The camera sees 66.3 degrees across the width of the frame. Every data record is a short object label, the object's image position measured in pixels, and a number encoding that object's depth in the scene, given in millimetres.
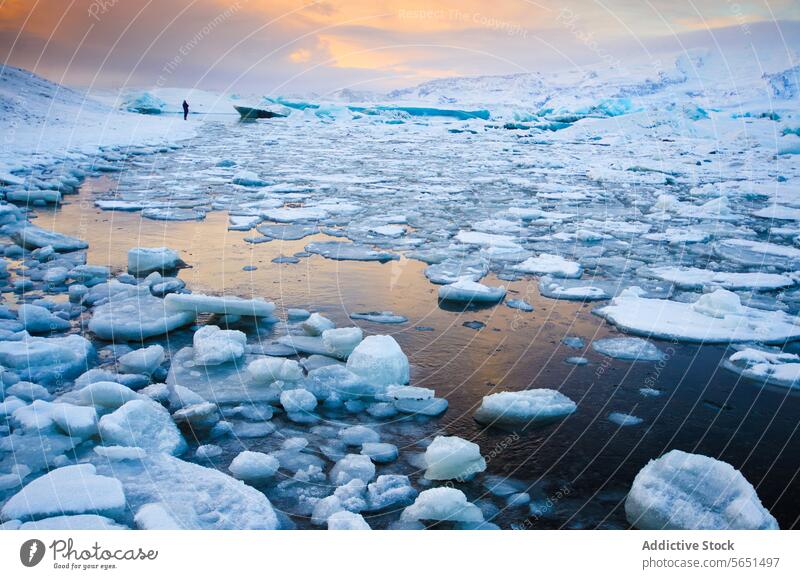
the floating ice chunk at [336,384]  3258
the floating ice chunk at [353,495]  2408
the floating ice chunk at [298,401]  3113
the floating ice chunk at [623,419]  3098
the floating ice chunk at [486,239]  6855
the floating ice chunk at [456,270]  5426
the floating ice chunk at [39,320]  3973
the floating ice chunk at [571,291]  5035
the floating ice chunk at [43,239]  6027
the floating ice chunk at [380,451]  2746
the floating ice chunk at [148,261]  5418
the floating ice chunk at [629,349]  3873
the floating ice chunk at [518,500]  2477
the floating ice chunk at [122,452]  2590
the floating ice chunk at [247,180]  10938
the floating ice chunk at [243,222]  7282
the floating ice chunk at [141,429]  2701
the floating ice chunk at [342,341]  3732
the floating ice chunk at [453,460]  2609
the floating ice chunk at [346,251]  6074
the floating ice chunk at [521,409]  3041
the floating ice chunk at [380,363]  3336
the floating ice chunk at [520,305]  4715
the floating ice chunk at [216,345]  3568
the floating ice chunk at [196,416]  2975
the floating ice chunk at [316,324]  4066
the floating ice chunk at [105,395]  2984
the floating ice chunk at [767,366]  3586
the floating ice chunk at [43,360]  3352
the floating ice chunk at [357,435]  2875
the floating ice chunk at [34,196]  8336
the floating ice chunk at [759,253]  6398
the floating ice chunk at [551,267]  5734
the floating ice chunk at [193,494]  2283
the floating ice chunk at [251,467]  2574
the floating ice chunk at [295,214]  7961
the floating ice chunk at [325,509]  2344
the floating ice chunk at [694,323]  4207
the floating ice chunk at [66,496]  2197
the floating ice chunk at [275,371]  3357
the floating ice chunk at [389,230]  7164
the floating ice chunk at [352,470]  2588
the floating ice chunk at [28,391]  3090
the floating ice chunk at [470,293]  4781
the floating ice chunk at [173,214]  7758
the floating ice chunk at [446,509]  2352
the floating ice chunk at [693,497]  2307
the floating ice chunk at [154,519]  2205
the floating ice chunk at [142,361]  3465
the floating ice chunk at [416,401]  3137
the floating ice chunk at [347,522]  2244
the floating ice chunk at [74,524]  2146
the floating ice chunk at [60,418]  2734
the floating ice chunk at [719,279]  5480
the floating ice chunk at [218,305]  4215
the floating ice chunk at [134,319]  3941
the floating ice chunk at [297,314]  4410
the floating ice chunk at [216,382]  3229
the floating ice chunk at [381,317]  4348
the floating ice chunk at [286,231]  7005
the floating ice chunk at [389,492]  2453
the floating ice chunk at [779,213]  9195
